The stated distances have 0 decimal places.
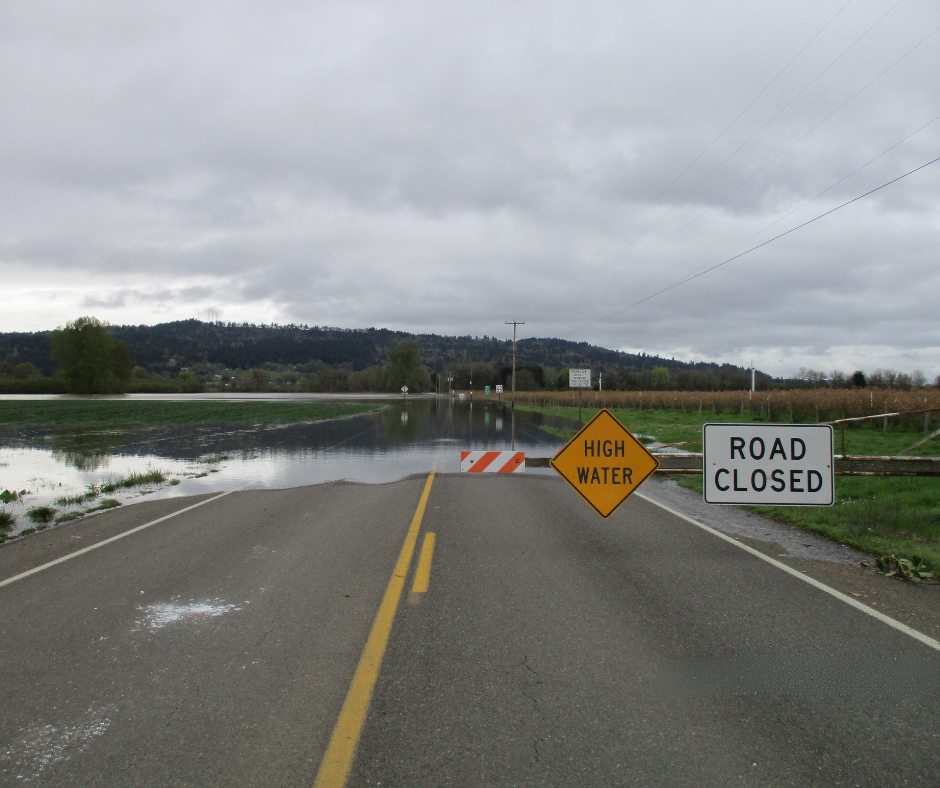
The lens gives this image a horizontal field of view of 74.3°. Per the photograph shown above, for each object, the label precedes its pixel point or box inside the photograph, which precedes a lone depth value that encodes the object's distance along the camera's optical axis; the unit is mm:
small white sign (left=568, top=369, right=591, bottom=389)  30925
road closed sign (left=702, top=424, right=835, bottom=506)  6547
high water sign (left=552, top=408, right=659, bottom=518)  7488
